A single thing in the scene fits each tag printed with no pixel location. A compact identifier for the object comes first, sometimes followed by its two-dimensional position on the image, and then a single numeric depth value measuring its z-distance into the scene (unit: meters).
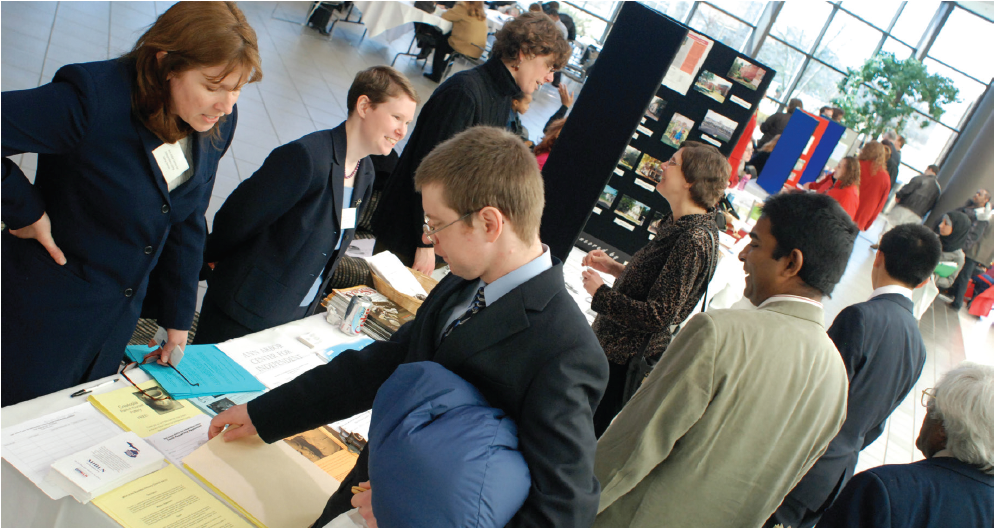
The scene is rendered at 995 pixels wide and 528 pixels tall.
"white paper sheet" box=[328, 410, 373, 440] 1.69
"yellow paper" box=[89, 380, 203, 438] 1.42
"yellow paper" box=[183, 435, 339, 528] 1.27
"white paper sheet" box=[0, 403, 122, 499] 1.21
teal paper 1.58
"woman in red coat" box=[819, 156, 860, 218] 7.11
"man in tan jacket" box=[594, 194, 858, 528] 1.44
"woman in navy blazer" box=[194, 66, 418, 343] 1.91
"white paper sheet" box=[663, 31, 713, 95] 3.94
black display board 2.95
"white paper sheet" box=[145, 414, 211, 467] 1.37
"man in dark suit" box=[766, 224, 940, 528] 2.24
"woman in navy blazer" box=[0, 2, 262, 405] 1.33
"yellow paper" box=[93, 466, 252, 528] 1.17
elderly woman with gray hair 1.42
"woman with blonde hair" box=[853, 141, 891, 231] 8.21
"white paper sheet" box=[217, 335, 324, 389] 1.81
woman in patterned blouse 2.31
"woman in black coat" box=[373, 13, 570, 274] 2.64
